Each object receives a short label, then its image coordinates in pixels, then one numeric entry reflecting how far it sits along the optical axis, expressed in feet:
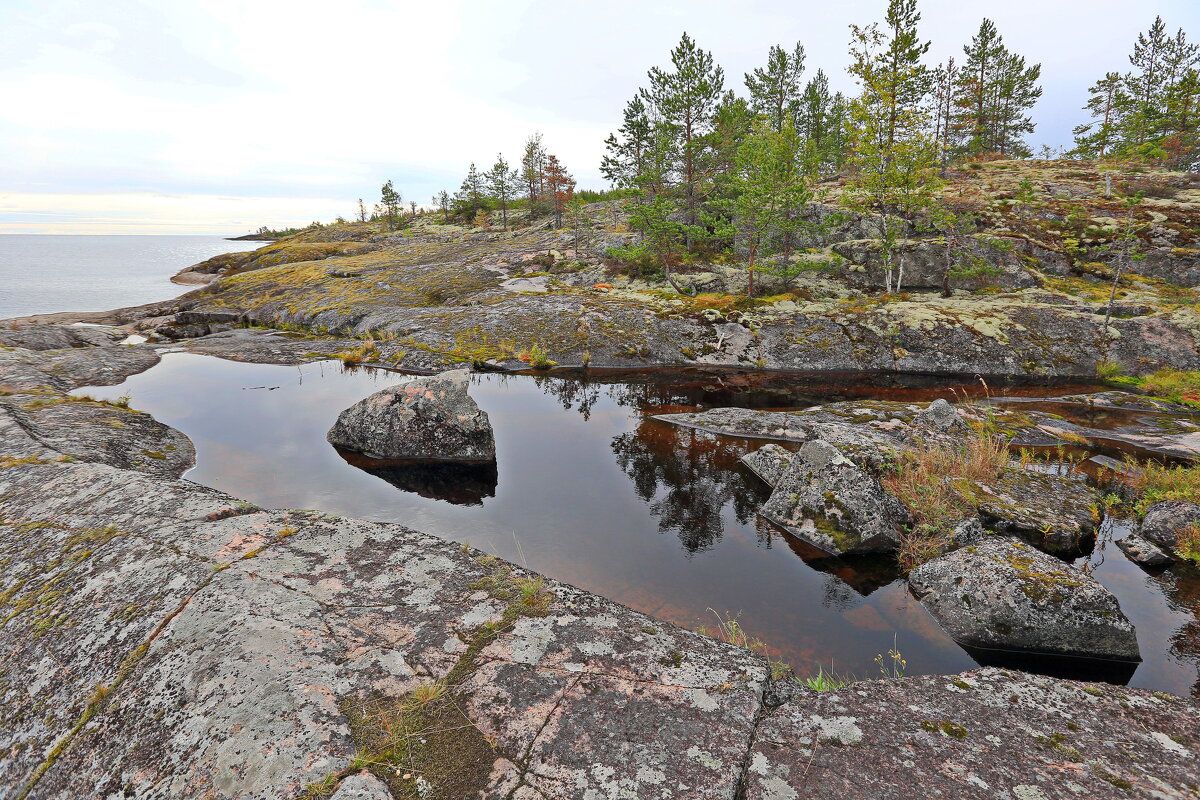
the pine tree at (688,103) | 113.19
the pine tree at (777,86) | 188.60
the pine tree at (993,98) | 180.55
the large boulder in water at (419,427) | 44.42
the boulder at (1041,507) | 30.32
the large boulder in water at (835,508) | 30.81
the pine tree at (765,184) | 90.58
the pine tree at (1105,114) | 179.83
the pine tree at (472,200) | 268.82
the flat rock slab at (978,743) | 12.14
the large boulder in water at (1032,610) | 21.95
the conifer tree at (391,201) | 307.17
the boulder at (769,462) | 40.40
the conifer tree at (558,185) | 234.58
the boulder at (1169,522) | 29.27
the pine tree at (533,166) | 258.57
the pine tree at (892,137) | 94.12
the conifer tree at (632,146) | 124.06
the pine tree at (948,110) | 176.24
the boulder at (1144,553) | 28.68
